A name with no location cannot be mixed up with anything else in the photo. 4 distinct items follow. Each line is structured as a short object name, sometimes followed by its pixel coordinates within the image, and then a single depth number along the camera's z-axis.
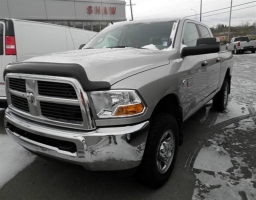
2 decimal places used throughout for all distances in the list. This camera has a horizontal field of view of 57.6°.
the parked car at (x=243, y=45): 22.27
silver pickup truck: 1.86
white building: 16.25
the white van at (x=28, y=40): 4.25
